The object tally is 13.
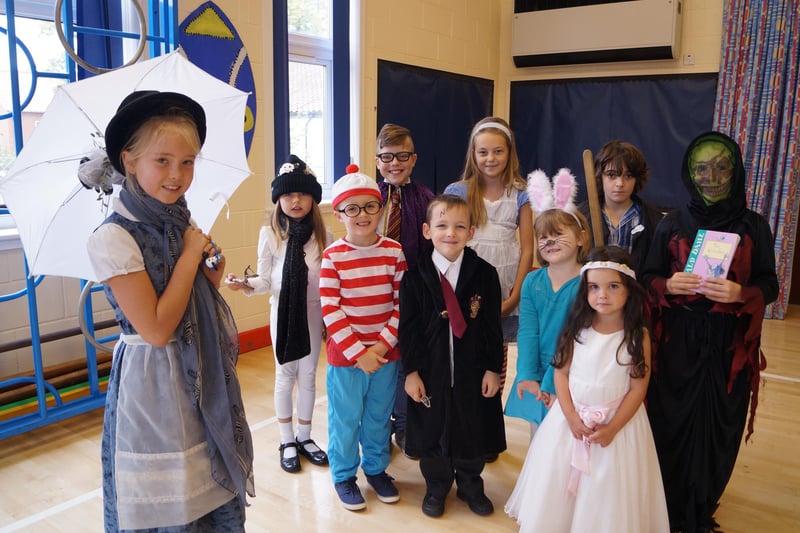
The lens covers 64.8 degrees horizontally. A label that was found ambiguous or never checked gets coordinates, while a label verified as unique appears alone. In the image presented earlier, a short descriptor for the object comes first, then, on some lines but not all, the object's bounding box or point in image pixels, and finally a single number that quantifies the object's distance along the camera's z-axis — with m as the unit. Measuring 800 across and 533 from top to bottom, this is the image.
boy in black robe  2.13
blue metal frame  2.55
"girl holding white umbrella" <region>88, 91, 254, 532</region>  1.35
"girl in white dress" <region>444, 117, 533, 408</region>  2.45
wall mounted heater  5.11
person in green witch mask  1.96
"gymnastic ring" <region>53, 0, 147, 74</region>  2.45
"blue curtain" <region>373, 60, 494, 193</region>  4.82
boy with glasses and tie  2.56
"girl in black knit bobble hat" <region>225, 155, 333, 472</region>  2.46
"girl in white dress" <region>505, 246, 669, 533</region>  1.86
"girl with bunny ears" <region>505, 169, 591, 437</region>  2.13
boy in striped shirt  2.19
